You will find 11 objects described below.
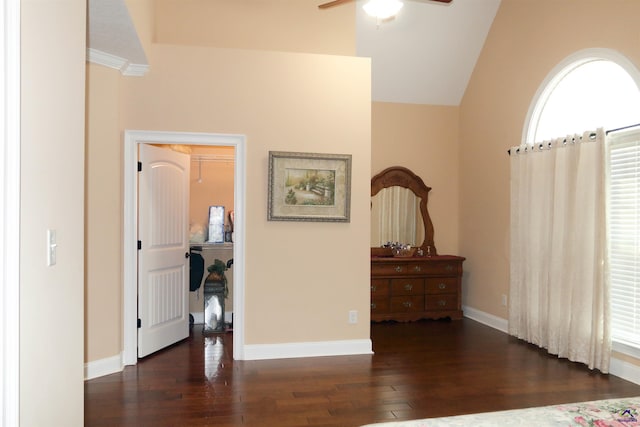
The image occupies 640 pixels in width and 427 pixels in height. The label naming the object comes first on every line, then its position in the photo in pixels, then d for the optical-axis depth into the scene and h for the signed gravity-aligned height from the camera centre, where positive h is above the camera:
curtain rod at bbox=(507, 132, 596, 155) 4.00 +0.66
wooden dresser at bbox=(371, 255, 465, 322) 5.75 -0.96
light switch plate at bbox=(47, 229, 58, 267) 1.67 -0.14
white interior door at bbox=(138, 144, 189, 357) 4.25 -0.38
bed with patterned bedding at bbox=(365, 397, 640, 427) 1.48 -0.67
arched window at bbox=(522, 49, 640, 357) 3.81 +0.47
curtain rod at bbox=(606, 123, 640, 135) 3.69 +0.68
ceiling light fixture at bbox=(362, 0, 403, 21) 3.97 +1.76
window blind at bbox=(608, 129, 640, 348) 3.81 -0.18
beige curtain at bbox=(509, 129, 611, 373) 3.92 -0.34
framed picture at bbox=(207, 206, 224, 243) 5.93 -0.18
